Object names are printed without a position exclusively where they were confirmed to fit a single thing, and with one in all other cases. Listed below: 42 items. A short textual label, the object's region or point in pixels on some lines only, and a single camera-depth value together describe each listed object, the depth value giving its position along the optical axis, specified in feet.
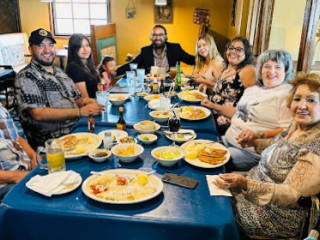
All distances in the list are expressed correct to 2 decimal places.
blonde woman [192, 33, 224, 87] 10.71
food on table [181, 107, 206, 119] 6.87
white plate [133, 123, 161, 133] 5.78
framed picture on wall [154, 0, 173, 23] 18.66
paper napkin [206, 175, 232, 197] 3.88
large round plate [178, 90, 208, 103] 8.40
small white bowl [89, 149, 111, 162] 4.59
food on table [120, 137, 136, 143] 5.29
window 19.74
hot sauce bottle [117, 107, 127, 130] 5.99
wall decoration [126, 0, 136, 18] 18.94
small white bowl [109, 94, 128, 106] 7.66
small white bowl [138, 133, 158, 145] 5.34
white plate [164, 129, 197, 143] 5.52
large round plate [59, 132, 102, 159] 4.71
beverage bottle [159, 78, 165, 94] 9.43
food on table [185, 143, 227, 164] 4.74
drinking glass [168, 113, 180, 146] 5.25
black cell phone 4.07
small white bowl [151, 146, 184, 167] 4.49
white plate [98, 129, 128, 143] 5.63
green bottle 9.99
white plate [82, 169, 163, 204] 3.58
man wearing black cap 6.58
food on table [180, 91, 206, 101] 8.57
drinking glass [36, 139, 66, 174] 4.22
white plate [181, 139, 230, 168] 4.57
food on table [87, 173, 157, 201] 3.72
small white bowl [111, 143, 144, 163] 4.58
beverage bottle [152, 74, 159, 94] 9.05
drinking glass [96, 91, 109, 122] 7.16
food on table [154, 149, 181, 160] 4.65
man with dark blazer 12.82
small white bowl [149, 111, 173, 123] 6.60
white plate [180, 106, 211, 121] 6.73
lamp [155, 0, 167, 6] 15.67
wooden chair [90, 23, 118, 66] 14.48
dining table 3.35
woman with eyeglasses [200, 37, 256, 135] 7.79
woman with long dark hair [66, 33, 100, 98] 8.79
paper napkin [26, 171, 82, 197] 3.80
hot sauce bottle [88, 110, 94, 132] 5.92
